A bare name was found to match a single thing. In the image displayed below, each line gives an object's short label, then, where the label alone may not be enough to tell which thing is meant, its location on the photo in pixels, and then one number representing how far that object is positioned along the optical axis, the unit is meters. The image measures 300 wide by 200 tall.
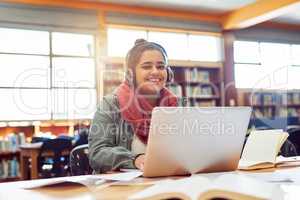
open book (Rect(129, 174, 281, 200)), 0.74
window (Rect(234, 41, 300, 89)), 7.41
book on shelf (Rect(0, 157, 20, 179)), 5.25
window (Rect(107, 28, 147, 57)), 6.21
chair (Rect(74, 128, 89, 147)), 4.55
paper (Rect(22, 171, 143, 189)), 0.99
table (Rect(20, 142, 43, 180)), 4.32
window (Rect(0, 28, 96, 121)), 5.55
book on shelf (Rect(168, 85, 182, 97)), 6.53
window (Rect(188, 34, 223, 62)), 6.95
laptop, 1.01
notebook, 1.27
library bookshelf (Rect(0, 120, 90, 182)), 5.26
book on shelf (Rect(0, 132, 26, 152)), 5.24
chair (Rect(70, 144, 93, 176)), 1.60
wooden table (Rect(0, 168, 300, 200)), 0.83
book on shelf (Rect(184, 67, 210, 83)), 6.66
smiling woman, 1.37
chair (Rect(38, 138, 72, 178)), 4.33
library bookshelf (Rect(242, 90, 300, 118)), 7.34
